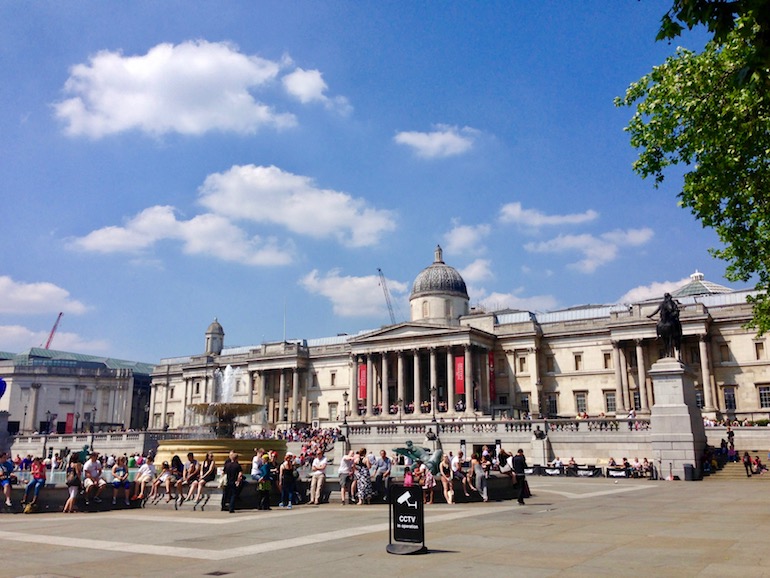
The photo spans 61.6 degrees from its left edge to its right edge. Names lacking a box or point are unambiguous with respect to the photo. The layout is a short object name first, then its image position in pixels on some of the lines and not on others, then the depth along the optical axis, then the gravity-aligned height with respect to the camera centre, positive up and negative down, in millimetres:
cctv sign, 10352 -1191
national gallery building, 62281 +8033
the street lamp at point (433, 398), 64288 +4058
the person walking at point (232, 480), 18250 -1066
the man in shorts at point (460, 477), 20969 -1201
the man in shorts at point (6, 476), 19741 -1013
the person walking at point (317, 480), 20797 -1247
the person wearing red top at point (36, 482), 19797 -1153
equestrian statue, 32031 +5304
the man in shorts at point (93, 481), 20078 -1168
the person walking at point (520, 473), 19516 -1030
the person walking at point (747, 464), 31217 -1321
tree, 18672 +8950
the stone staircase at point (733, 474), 30891 -1799
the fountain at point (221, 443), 27016 -51
